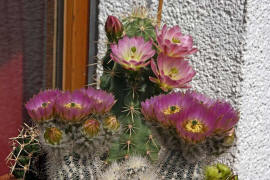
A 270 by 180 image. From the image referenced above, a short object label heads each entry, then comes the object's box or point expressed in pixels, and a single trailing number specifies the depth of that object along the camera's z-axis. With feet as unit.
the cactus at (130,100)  3.22
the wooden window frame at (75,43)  4.33
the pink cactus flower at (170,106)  2.46
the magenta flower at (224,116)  2.44
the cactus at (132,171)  2.70
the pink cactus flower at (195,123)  2.37
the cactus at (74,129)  2.55
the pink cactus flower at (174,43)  3.06
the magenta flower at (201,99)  2.79
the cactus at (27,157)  3.40
